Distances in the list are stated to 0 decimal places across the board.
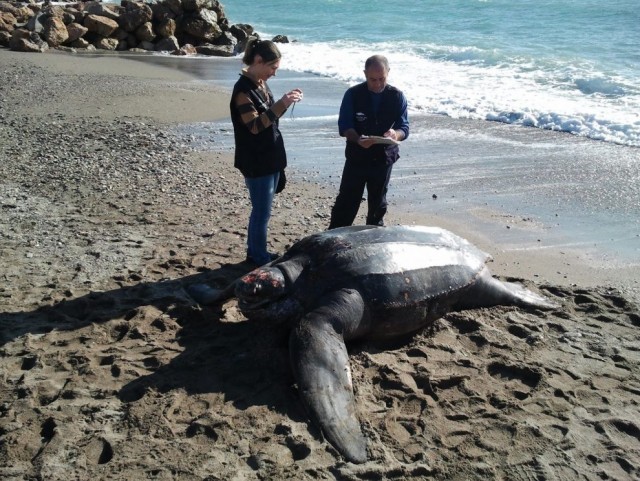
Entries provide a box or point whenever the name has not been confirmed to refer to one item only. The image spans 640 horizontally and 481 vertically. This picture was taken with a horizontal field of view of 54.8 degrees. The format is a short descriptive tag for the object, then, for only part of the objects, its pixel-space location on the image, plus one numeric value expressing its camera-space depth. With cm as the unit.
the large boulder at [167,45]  2006
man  465
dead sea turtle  362
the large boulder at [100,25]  1961
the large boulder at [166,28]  2075
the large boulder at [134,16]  2023
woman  421
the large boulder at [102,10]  2036
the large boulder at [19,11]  2098
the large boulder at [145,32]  2030
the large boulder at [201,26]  2144
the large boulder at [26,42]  1728
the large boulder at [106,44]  1938
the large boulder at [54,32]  1830
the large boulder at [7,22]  1900
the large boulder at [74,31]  1902
